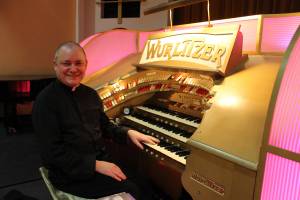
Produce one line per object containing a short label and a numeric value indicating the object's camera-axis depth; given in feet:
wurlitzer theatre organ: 4.43
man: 5.66
